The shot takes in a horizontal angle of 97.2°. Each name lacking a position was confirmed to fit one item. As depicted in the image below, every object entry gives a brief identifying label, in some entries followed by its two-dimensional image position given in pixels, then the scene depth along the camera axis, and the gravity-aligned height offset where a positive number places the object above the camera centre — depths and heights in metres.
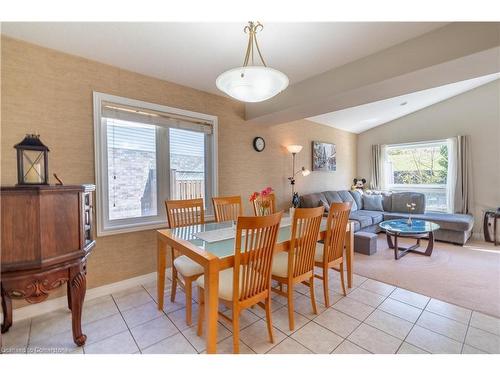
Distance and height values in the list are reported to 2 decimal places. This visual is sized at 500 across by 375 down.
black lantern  1.54 +0.20
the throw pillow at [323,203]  4.32 -0.32
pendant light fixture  1.45 +0.74
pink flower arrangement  2.11 -0.13
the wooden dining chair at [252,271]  1.42 -0.58
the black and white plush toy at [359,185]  5.88 +0.03
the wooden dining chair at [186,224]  1.84 -0.39
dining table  1.37 -0.45
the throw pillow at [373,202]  5.20 -0.40
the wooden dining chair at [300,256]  1.74 -0.59
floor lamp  4.19 +0.31
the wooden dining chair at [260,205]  2.22 -0.20
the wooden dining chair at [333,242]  2.07 -0.55
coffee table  3.26 -0.68
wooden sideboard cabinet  1.37 -0.34
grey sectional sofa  3.95 -0.60
